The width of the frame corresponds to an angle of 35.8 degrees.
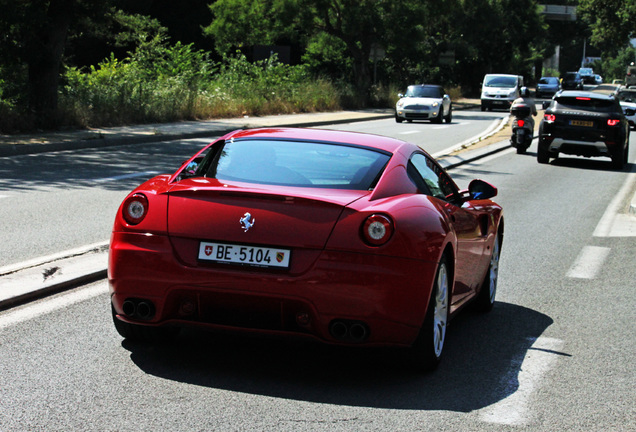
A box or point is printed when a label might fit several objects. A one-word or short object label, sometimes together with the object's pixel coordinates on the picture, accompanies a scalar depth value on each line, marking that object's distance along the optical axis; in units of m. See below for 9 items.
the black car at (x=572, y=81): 90.56
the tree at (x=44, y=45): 23.94
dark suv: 21.89
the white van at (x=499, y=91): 52.78
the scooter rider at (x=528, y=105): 25.52
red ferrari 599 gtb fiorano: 4.79
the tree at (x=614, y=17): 46.55
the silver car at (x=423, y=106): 38.84
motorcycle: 25.36
